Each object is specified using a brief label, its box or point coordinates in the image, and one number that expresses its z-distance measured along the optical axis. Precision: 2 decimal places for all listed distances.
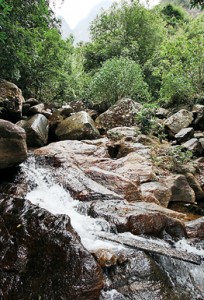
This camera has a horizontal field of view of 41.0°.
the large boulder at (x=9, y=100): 9.65
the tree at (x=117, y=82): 14.82
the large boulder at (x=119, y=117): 13.43
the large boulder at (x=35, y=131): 10.15
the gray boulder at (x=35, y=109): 11.89
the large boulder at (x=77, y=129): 11.19
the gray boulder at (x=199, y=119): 12.69
